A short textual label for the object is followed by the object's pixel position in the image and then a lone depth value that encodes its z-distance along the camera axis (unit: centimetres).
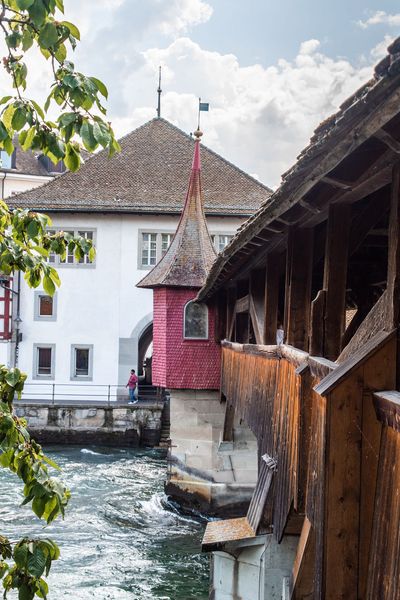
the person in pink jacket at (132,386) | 2356
